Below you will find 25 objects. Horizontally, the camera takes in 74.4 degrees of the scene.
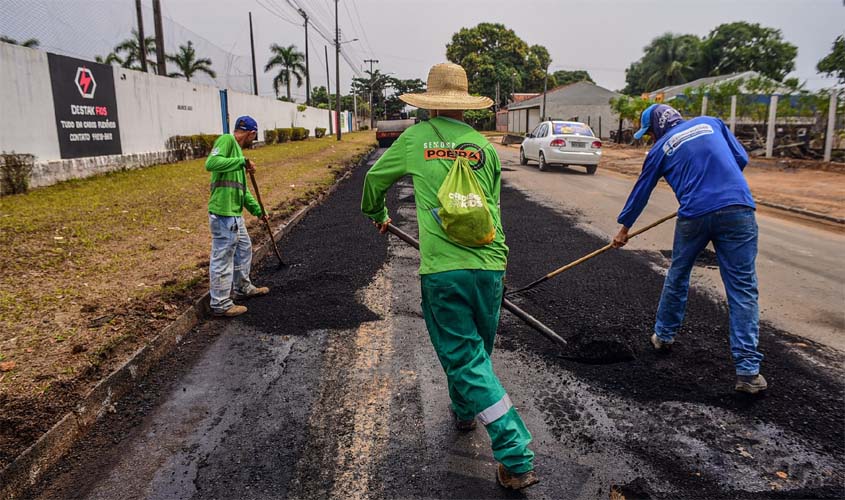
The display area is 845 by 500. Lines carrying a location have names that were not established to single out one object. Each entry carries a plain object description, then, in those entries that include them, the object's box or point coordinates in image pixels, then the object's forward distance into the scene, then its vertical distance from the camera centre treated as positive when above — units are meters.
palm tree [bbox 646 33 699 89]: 60.09 +8.90
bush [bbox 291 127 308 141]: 36.38 +0.84
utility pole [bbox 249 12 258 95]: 37.16 +4.23
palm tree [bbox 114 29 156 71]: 19.23 +3.64
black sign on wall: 12.21 +1.00
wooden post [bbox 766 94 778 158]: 19.05 +0.34
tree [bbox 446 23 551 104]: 63.44 +10.27
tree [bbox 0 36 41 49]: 11.83 +2.26
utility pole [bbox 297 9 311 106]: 50.23 +5.73
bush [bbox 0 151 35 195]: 9.96 -0.39
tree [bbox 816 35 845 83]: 21.30 +2.97
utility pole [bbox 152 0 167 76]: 20.58 +3.89
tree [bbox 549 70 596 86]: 90.56 +10.63
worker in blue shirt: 3.44 -0.47
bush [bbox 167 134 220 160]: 18.78 +0.13
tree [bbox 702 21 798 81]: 56.84 +9.04
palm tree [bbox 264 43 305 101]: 51.78 +7.94
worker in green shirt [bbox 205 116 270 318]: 4.76 -0.51
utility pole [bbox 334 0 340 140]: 43.31 +6.63
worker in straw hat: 2.46 -0.58
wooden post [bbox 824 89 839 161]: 16.55 +0.38
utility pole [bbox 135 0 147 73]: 20.42 +3.92
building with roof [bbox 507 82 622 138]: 46.81 +3.24
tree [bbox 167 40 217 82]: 25.89 +4.03
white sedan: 16.12 -0.09
